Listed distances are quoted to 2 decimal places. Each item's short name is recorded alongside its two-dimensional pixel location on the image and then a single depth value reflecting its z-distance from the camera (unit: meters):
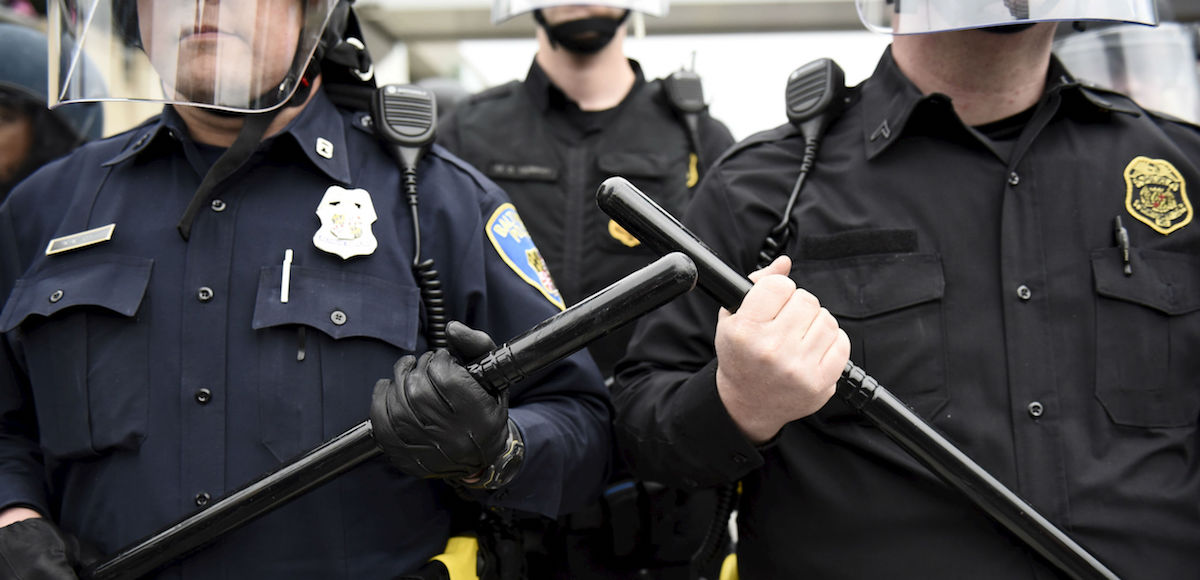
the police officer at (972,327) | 1.77
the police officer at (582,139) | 3.12
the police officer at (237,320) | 1.79
